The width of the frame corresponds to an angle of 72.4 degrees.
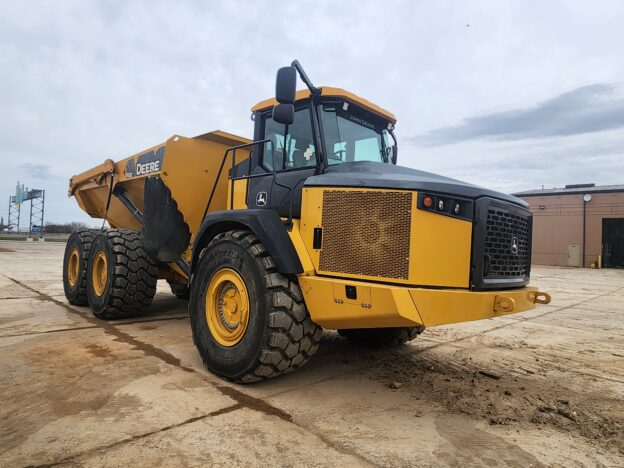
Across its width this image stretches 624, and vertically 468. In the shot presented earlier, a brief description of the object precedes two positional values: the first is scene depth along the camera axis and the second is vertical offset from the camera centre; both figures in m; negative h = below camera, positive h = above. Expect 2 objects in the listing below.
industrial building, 26.94 +1.71
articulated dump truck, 3.08 -0.02
